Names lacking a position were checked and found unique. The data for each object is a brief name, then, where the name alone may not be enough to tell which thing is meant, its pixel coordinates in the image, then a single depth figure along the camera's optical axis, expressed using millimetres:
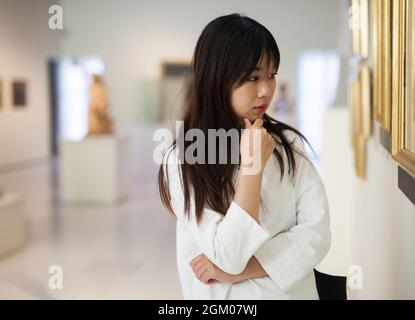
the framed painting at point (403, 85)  1980
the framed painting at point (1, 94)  18203
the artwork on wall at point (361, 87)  4084
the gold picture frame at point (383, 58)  2828
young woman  1771
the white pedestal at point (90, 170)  12609
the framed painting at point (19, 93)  19269
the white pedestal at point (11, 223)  7570
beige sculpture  13430
